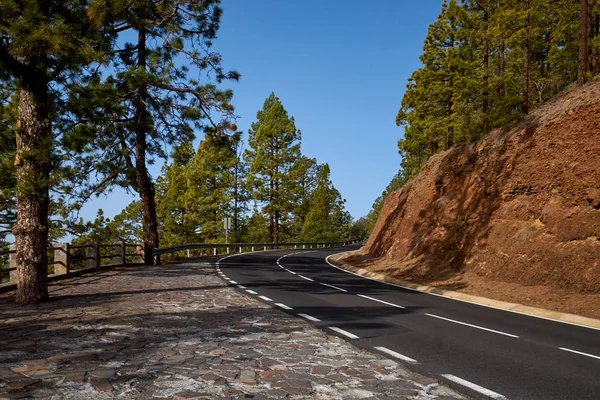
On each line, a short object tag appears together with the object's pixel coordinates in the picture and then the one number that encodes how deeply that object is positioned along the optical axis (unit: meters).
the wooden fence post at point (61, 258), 15.75
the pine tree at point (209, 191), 49.47
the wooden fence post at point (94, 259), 18.80
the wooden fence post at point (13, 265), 12.83
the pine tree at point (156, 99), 19.55
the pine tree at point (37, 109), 9.91
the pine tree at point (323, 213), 61.12
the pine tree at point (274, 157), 54.06
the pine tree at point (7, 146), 16.19
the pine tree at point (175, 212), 49.56
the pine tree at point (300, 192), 55.19
